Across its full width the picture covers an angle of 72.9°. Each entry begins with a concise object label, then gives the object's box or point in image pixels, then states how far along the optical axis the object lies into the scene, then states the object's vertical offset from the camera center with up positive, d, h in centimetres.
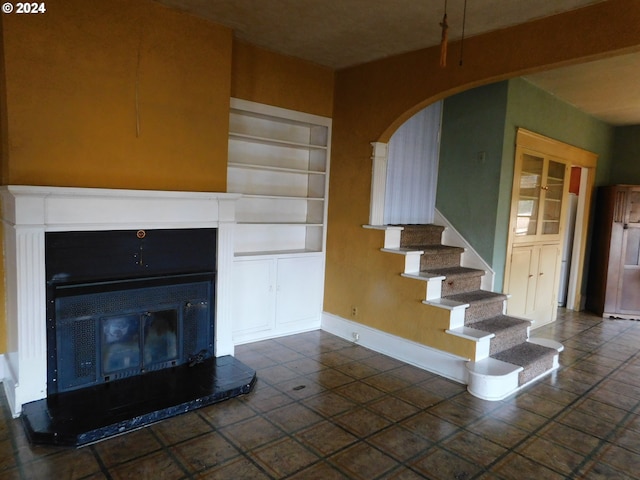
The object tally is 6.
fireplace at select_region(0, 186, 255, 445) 269 -80
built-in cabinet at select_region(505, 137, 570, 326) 457 -22
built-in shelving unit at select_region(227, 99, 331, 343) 419 -15
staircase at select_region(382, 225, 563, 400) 334 -96
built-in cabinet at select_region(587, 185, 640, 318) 577 -47
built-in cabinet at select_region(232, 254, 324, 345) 416 -95
